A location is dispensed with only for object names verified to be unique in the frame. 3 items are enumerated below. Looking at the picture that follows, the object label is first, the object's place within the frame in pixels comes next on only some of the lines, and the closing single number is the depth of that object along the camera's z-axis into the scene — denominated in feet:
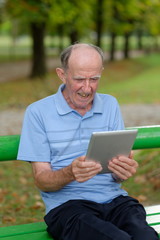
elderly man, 9.24
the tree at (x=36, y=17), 45.09
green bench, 9.56
